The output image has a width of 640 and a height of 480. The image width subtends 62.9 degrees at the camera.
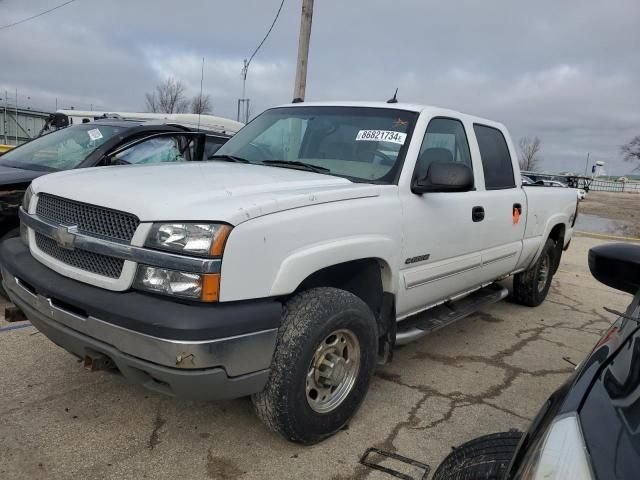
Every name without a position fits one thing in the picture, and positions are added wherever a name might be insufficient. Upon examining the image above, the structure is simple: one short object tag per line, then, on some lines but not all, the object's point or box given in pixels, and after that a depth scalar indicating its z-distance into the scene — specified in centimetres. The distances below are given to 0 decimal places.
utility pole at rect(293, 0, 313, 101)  941
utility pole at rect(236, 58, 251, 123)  1238
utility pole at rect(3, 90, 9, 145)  2428
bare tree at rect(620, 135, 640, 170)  7601
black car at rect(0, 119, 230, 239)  503
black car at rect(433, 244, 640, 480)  108
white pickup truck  224
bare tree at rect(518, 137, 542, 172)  8646
